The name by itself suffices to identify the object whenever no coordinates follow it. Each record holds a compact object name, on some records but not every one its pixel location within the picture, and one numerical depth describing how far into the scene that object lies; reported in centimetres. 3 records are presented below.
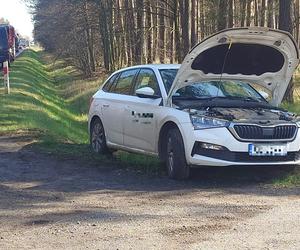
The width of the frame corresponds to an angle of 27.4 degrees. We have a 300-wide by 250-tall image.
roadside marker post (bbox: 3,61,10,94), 2217
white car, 798
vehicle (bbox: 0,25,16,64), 3781
